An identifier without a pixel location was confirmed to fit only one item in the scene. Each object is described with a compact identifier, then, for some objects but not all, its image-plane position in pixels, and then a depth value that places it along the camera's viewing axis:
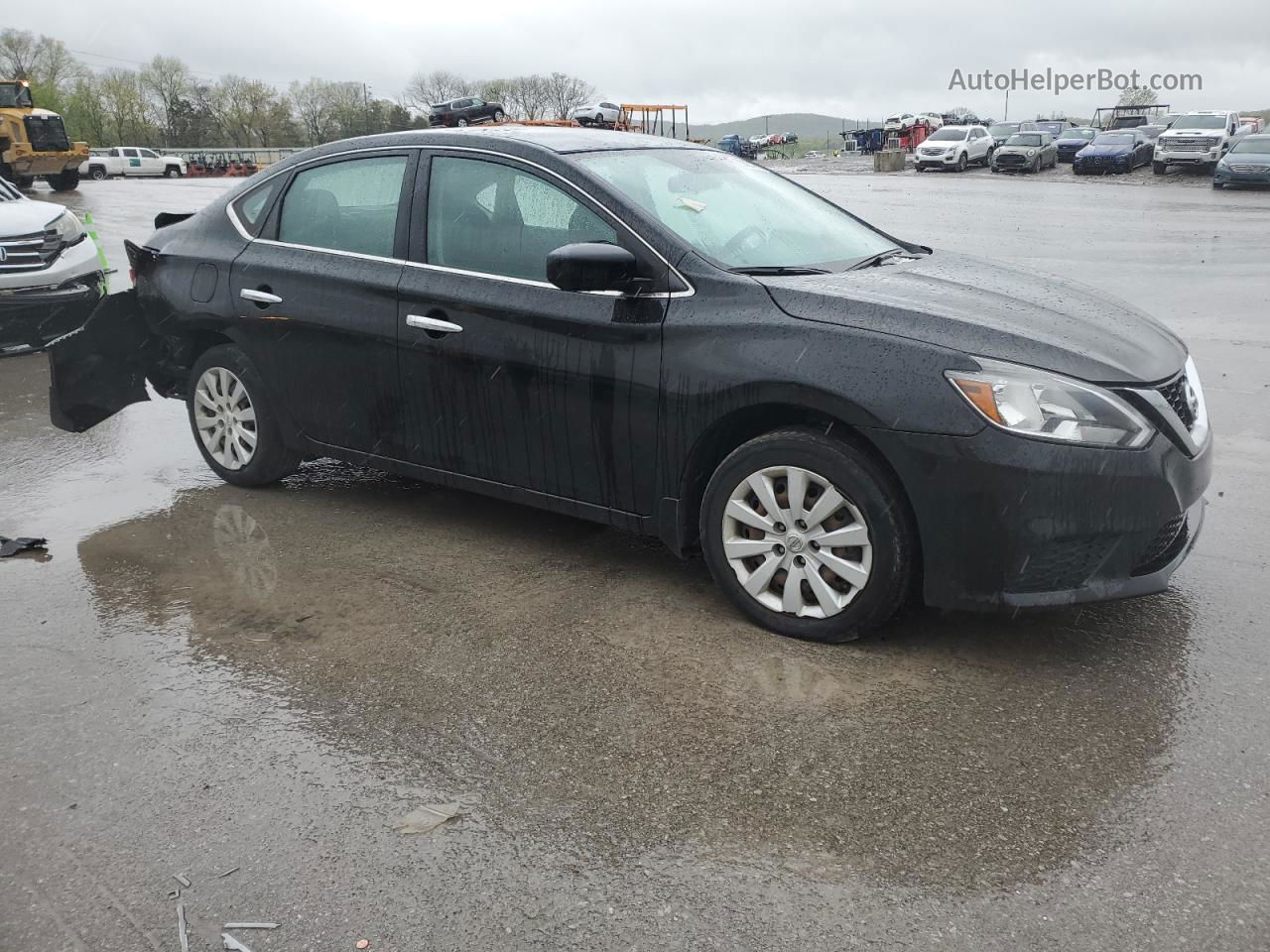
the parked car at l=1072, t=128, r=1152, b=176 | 36.78
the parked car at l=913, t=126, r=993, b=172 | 41.56
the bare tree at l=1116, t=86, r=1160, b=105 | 120.00
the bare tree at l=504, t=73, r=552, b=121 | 88.56
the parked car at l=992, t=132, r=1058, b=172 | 39.53
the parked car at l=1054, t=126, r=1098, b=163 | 44.03
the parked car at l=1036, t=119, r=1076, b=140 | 52.44
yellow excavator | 35.22
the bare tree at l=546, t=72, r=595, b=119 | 87.46
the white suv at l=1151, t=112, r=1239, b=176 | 34.22
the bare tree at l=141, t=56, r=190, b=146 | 101.44
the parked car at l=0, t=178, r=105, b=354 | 9.37
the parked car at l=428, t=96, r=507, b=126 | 36.02
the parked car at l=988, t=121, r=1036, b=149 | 53.52
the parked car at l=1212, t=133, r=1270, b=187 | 28.56
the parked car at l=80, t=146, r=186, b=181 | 56.97
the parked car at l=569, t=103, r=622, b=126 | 36.31
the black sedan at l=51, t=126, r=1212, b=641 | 3.57
